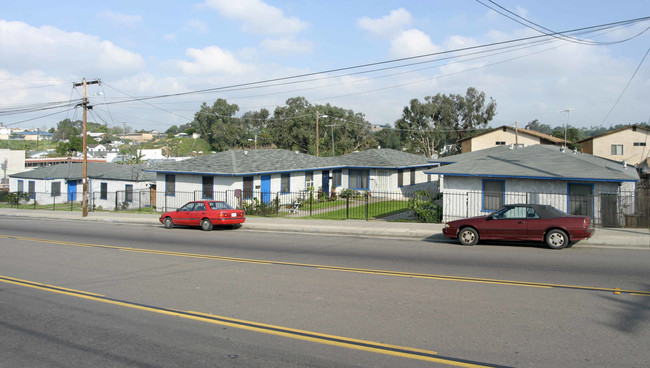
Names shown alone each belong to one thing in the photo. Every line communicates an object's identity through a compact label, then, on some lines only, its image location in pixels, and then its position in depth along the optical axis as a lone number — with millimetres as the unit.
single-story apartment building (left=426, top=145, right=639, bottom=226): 19938
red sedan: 21781
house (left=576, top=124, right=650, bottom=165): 53344
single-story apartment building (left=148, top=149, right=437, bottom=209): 30125
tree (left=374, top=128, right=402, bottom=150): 97938
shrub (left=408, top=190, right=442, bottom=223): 22578
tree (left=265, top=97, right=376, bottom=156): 69188
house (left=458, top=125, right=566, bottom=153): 53875
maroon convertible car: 14820
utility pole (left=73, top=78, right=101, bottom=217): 29806
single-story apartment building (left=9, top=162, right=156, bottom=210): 38750
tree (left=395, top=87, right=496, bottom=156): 70062
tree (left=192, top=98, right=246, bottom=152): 97062
